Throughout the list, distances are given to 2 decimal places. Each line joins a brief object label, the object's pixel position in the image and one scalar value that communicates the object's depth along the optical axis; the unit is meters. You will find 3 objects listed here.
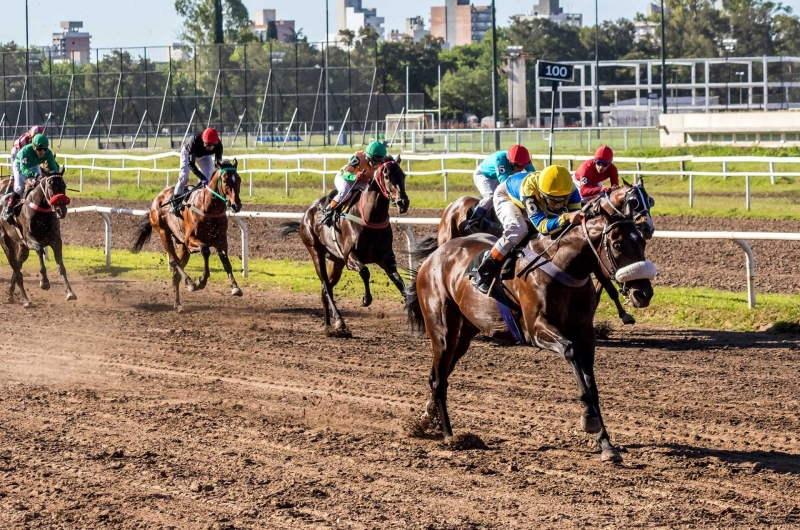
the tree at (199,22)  75.00
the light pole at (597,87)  47.32
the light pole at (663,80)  41.12
